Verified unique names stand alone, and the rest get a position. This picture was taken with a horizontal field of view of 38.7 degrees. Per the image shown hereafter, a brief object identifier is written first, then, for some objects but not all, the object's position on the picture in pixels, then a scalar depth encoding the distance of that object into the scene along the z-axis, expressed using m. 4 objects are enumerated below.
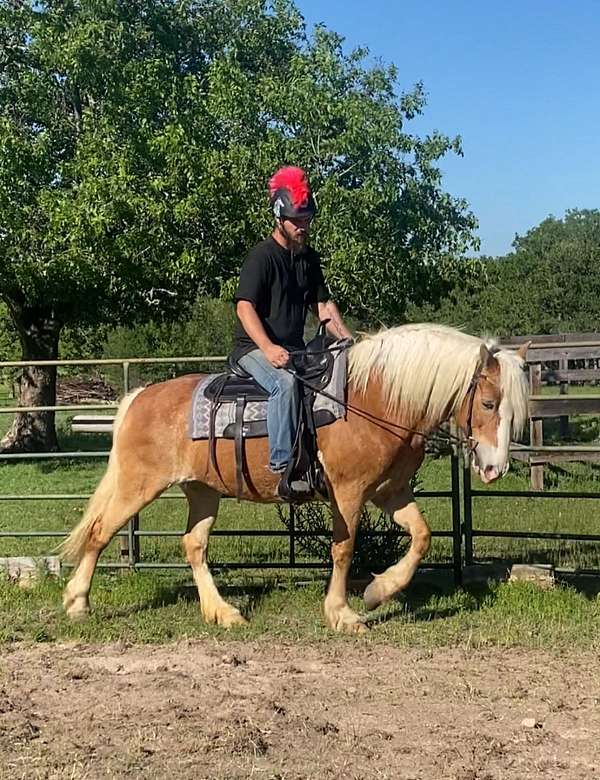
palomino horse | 5.12
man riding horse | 5.29
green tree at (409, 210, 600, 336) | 39.50
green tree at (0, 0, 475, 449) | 13.20
